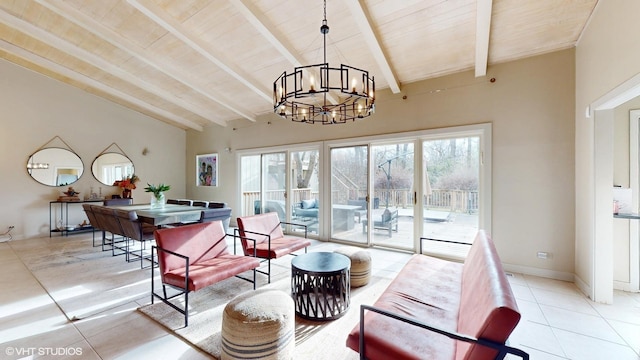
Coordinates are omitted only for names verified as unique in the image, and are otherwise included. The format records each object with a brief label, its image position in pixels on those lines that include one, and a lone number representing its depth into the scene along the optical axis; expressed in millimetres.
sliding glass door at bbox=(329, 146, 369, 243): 5328
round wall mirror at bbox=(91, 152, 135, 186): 6980
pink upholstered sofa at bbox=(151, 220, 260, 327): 2578
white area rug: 2160
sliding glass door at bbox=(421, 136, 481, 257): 4262
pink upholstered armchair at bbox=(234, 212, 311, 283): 3562
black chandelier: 2275
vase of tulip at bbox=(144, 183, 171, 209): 5160
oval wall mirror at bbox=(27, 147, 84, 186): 6074
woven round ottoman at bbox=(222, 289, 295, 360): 1843
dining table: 4027
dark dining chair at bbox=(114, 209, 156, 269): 3939
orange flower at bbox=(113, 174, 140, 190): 6653
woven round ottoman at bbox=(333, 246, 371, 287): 3348
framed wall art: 7907
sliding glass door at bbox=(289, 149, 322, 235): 5949
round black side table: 2555
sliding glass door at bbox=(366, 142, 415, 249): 4820
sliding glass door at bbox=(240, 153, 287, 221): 6637
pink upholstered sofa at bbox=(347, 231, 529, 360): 1171
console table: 6229
